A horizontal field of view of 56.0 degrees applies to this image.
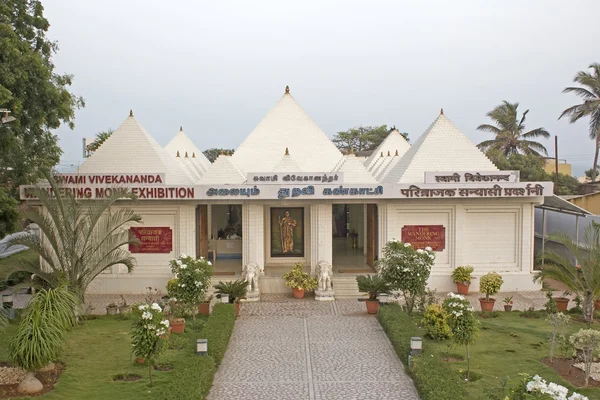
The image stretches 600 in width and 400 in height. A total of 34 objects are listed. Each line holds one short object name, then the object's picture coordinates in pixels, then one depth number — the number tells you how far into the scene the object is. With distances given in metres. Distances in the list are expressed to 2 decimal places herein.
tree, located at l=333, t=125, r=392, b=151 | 69.31
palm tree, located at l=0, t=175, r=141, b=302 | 15.55
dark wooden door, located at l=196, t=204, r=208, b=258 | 22.67
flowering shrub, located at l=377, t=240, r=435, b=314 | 16.42
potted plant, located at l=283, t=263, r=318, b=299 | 20.30
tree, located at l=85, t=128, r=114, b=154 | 40.31
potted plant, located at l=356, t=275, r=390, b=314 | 17.97
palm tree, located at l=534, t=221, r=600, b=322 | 16.39
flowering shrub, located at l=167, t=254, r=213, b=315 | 15.91
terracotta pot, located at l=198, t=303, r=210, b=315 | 18.12
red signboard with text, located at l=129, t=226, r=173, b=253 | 21.41
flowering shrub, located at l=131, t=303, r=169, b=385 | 11.54
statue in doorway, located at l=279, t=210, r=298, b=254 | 24.14
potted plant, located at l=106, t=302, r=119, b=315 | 17.84
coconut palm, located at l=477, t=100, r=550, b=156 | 49.03
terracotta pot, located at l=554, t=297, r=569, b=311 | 18.52
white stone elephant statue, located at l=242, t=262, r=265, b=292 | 20.19
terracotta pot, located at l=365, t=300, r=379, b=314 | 17.94
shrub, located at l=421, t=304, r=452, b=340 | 14.47
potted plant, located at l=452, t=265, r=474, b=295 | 20.75
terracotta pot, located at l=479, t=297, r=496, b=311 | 18.27
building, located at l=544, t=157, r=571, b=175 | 59.82
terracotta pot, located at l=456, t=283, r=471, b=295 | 20.84
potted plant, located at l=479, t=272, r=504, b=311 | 18.31
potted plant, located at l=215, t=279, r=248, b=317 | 18.20
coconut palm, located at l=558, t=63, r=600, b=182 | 41.84
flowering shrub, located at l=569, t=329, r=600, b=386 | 11.62
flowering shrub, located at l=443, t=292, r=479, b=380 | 11.97
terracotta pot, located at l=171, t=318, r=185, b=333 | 15.52
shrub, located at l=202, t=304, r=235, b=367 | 13.18
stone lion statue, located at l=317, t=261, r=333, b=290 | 20.22
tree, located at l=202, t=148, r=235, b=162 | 81.78
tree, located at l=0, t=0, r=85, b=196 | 16.42
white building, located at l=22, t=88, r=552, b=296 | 20.69
